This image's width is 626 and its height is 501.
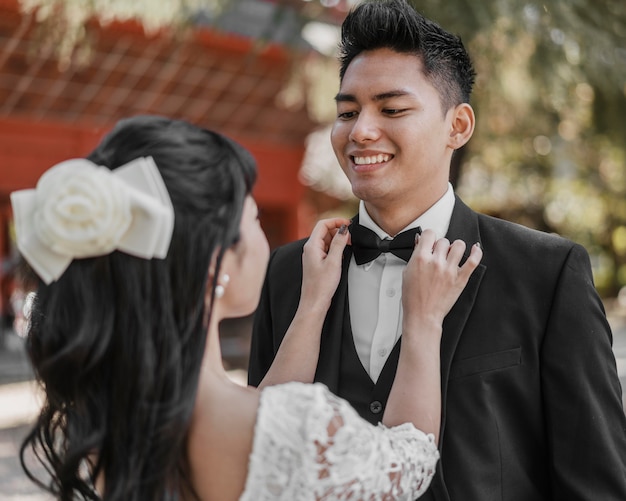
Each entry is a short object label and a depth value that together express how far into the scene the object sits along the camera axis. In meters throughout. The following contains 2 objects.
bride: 1.65
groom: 1.97
